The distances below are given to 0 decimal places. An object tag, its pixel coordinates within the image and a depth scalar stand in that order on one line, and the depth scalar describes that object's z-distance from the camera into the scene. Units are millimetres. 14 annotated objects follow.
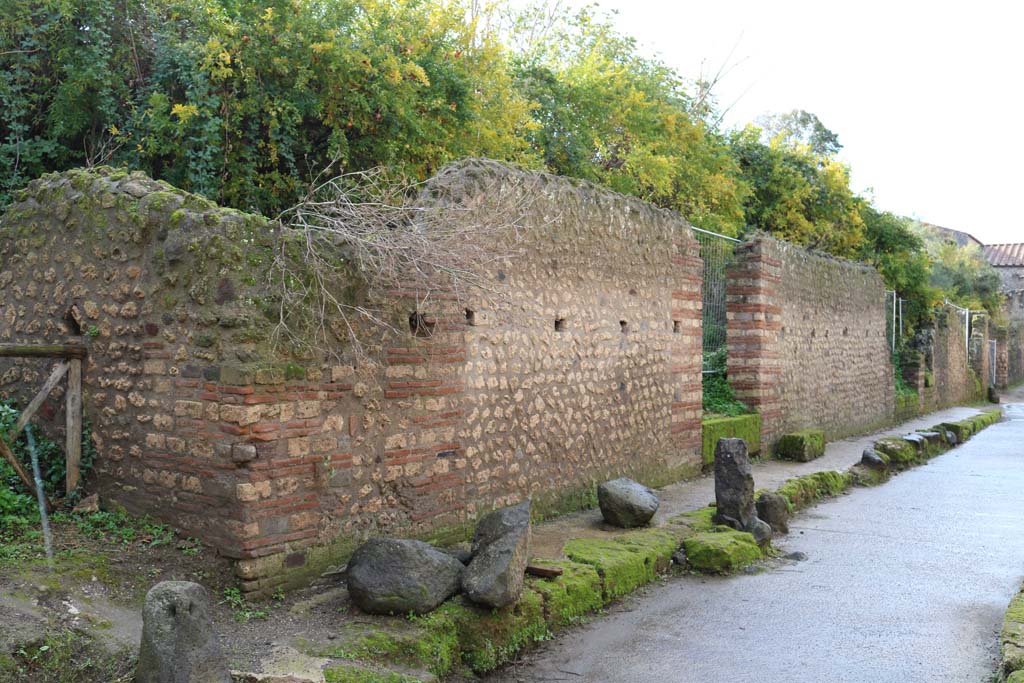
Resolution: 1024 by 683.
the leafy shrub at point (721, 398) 11848
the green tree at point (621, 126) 13766
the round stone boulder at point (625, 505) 7145
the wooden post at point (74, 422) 5505
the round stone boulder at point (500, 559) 4820
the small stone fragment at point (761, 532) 7348
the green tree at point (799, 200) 18984
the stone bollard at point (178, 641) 3688
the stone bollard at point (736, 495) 7484
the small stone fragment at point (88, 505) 5359
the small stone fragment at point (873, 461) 11625
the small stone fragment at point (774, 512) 8133
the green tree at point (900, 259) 19641
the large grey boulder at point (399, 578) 4676
